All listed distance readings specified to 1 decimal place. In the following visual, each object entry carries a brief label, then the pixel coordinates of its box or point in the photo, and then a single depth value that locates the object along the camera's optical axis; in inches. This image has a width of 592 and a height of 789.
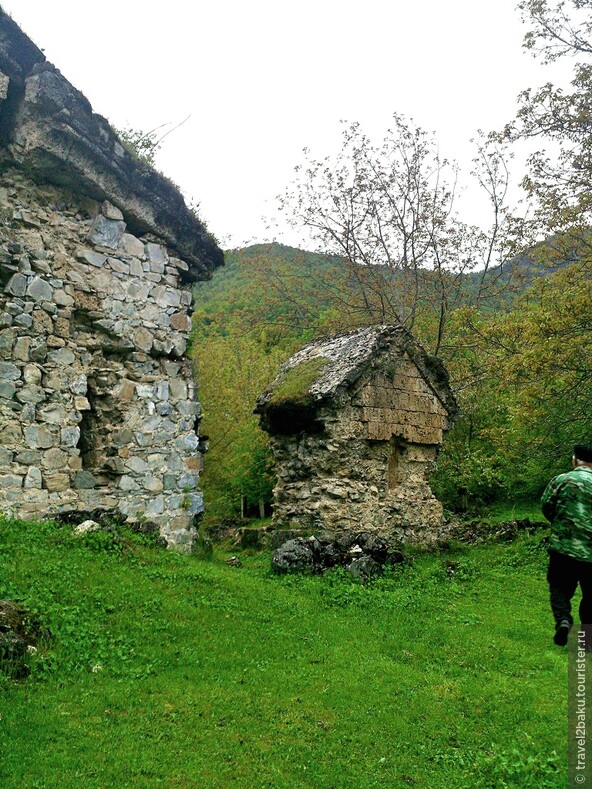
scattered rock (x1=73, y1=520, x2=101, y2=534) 275.3
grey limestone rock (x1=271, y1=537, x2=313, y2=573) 346.9
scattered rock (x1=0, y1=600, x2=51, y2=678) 165.6
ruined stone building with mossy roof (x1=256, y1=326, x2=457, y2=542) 438.3
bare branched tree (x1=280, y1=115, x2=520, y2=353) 874.1
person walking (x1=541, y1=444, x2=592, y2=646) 199.3
